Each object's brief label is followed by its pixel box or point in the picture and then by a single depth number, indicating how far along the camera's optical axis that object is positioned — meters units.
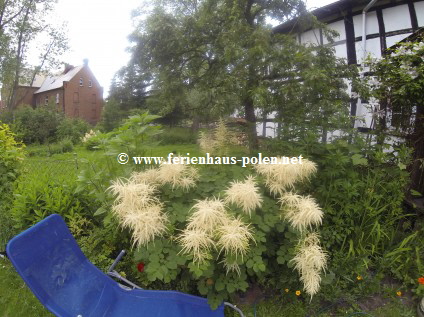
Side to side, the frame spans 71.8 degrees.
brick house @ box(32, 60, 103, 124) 32.62
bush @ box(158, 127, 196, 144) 7.58
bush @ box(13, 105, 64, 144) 15.94
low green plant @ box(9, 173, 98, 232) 2.80
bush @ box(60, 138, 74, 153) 13.42
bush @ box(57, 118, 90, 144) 15.33
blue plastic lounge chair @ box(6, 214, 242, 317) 1.75
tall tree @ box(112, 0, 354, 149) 4.43
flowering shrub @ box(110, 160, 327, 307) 1.74
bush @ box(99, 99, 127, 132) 15.94
